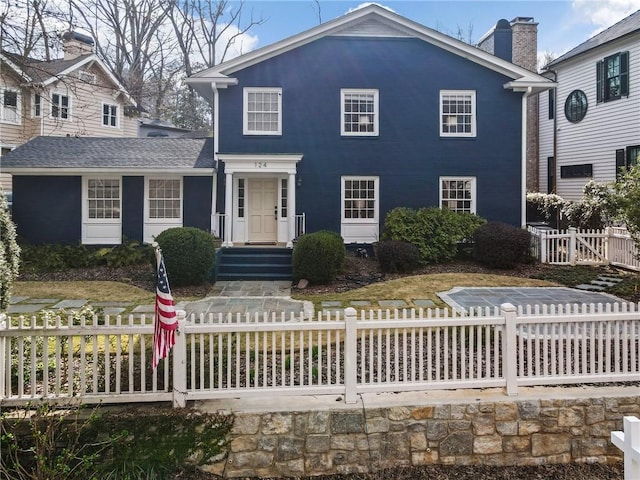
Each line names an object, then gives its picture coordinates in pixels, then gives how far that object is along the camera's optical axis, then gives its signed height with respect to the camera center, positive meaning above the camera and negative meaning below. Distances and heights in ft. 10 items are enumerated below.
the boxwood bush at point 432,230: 39.78 +1.13
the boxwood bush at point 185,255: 32.86 -0.94
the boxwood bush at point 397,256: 37.01 -1.14
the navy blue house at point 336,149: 44.80 +9.34
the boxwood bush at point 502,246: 37.45 -0.32
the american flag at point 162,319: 12.96 -2.21
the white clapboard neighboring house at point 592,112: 50.21 +16.10
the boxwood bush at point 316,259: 34.35 -1.27
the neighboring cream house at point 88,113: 61.21 +20.02
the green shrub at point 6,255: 14.39 -0.41
